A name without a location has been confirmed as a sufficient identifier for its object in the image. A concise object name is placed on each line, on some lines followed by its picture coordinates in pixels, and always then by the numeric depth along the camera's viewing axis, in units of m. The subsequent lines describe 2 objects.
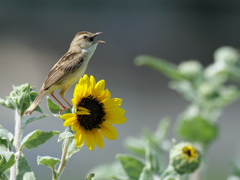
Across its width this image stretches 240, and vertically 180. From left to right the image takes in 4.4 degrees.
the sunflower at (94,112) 3.38
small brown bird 3.47
